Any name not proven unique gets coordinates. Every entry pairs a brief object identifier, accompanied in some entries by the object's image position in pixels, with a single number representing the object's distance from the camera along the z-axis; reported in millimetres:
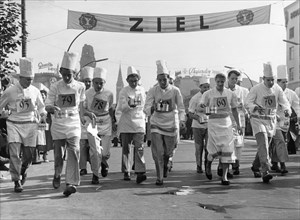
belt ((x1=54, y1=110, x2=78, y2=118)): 7730
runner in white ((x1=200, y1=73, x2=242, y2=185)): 9109
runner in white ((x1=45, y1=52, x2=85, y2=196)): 7699
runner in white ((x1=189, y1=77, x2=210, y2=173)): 10734
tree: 9453
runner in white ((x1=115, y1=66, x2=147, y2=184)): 9570
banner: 24062
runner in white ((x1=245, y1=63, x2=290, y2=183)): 9297
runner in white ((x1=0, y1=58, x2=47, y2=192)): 8094
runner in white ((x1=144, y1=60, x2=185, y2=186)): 9172
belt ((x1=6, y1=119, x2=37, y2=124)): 8173
